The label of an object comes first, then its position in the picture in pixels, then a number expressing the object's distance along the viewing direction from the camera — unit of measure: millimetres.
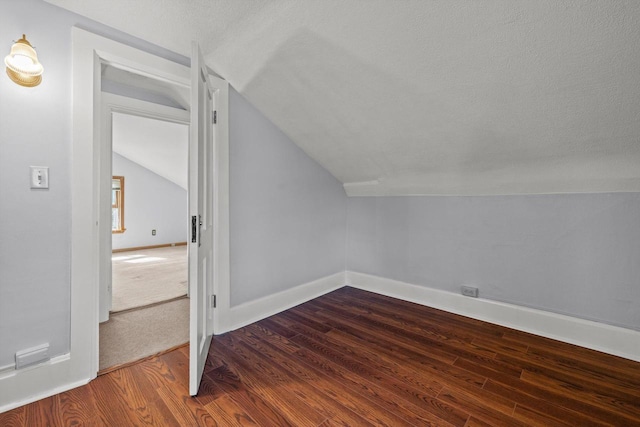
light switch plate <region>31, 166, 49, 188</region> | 1470
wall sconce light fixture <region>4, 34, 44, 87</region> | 1320
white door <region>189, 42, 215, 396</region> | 1496
